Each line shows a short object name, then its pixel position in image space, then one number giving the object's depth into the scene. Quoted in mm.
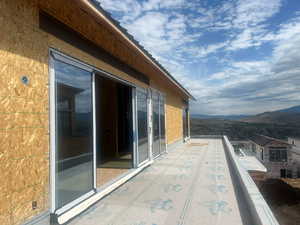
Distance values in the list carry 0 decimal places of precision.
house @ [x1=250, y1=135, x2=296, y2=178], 31594
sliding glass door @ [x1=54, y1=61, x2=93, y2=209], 2997
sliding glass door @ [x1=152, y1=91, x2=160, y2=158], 7929
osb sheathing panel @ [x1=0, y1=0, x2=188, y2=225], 2227
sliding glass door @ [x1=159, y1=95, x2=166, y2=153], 8973
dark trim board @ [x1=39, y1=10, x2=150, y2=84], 2828
